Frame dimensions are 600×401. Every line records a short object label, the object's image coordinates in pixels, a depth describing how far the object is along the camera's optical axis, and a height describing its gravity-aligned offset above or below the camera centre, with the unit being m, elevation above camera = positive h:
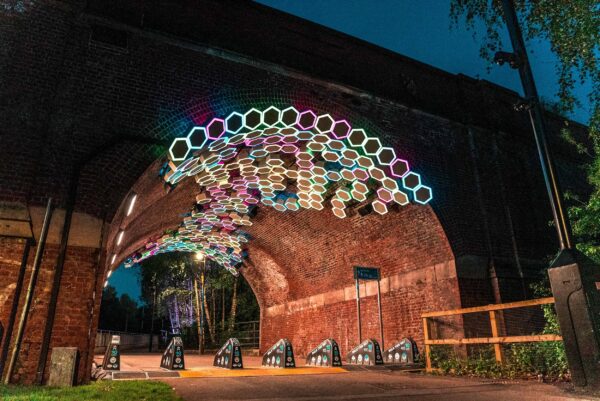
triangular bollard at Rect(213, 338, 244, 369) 10.35 -0.22
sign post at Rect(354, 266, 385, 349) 11.92 +1.93
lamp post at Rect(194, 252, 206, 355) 24.39 +2.50
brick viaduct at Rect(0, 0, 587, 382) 7.28 +4.32
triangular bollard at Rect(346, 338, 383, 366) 10.58 -0.19
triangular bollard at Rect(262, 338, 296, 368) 10.66 -0.23
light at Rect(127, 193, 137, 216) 8.54 +2.87
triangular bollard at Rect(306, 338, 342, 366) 10.54 -0.21
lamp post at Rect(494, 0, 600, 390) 4.94 +0.52
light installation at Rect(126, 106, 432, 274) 9.42 +4.61
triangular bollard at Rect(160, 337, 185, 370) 10.08 -0.20
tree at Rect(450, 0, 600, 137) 7.59 +5.65
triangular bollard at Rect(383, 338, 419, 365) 10.73 -0.18
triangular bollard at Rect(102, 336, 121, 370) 9.81 -0.19
